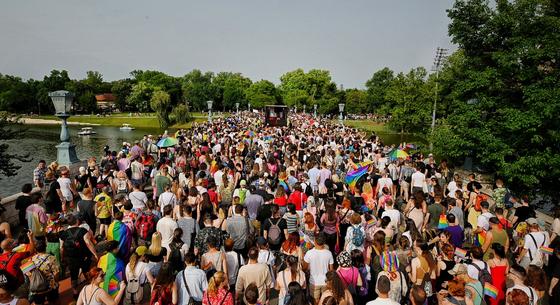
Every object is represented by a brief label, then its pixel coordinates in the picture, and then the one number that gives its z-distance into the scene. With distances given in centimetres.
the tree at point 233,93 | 9914
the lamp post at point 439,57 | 3347
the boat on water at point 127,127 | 6392
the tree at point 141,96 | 9312
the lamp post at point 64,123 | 1091
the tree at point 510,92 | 1003
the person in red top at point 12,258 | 442
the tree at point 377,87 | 7850
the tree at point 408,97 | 3475
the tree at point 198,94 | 9888
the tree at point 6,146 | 1077
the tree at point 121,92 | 10062
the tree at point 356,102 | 8775
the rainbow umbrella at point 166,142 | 1202
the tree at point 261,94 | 9244
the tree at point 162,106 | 6084
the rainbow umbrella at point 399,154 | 1102
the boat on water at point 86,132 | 5416
